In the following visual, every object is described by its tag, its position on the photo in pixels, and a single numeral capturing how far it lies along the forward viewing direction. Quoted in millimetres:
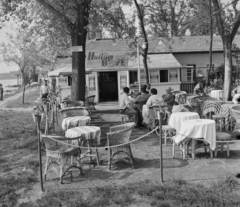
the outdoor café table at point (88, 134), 6762
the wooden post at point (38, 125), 5562
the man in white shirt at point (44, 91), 18656
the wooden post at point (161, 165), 5696
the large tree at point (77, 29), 11844
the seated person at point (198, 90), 16969
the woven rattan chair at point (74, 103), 11766
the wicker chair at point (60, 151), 5943
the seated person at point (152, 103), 9891
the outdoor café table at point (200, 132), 6859
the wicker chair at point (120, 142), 6484
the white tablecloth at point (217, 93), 16016
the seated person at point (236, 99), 10566
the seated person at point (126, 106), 10680
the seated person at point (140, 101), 11094
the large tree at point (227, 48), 12211
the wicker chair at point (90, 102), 15094
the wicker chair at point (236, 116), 8455
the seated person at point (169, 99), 11070
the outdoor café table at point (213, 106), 10367
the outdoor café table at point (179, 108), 9109
